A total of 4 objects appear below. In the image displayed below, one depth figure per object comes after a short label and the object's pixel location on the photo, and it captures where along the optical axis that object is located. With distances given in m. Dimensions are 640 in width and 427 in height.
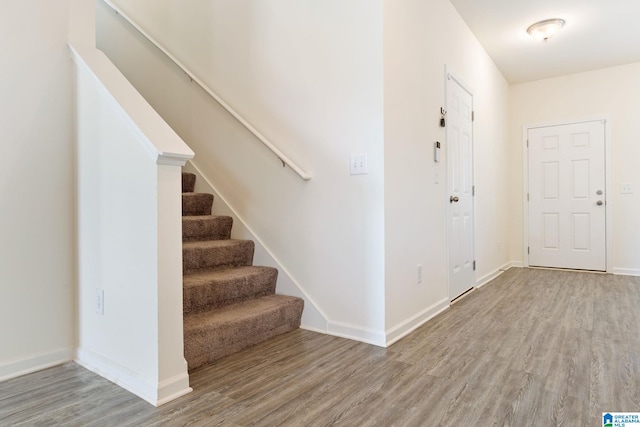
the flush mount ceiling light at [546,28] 3.56
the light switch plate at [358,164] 2.31
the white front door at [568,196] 4.78
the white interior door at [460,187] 3.26
